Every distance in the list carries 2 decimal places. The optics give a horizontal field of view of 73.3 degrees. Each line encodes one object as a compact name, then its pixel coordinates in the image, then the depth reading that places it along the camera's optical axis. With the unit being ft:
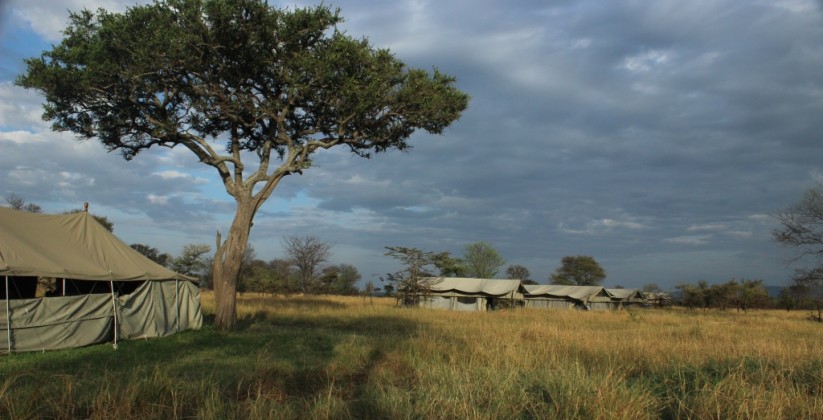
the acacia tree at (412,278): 141.69
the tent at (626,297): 191.52
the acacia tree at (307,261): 191.62
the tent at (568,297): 179.42
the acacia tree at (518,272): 315.37
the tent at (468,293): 151.84
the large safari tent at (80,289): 39.91
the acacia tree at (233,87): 55.57
